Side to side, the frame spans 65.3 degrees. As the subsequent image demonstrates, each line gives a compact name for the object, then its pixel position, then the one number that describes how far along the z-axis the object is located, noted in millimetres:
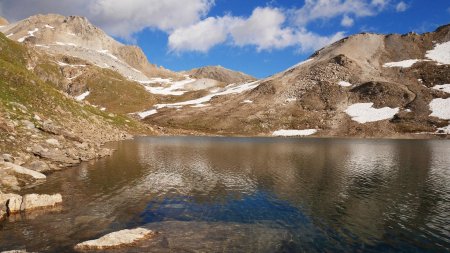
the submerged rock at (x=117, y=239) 21625
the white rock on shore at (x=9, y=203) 28453
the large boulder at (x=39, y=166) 46125
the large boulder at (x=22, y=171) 39656
